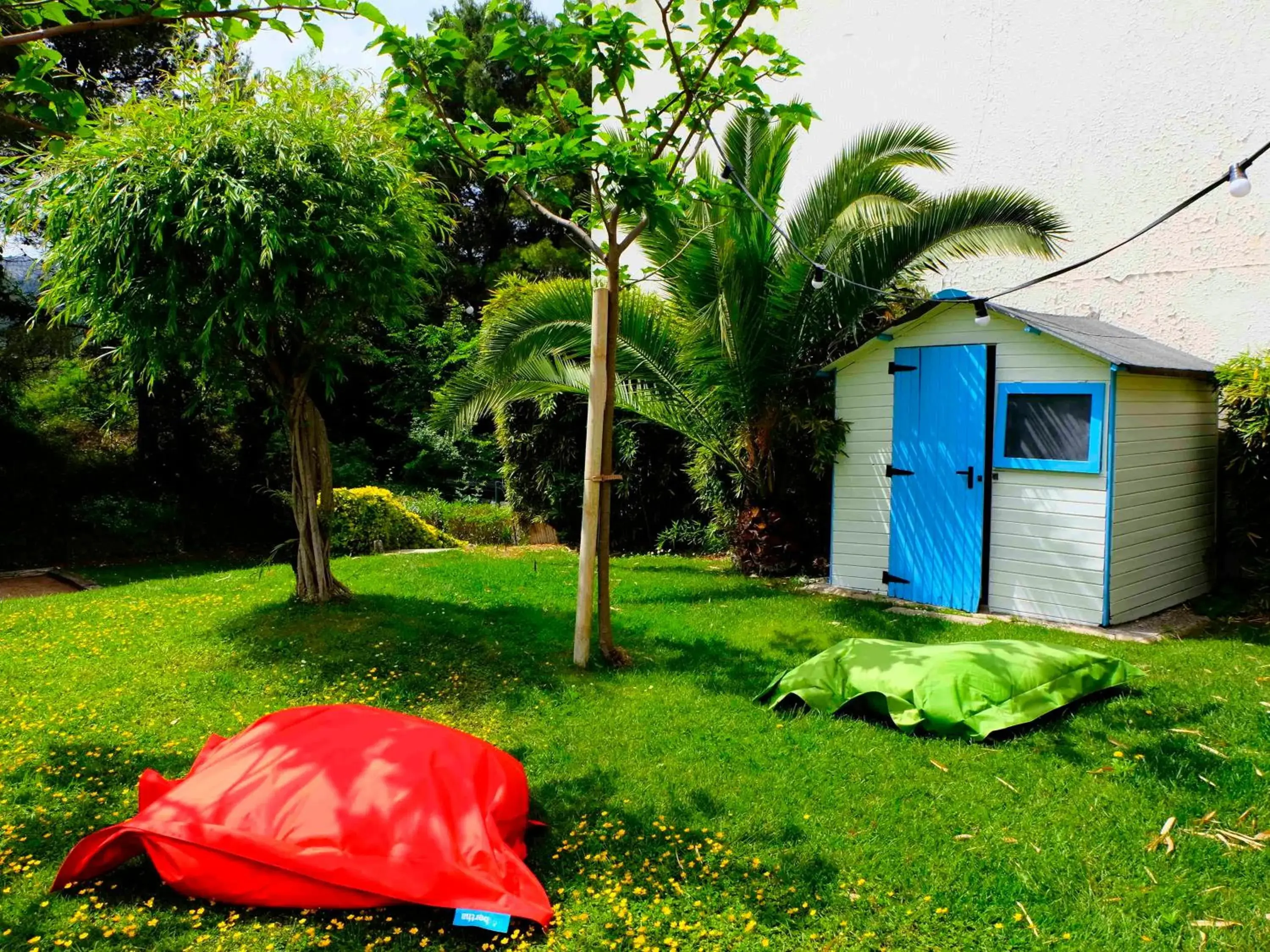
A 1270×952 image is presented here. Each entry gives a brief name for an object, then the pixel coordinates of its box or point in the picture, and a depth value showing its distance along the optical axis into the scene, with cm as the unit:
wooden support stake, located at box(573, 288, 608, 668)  572
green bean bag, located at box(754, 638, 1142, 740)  465
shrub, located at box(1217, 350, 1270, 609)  702
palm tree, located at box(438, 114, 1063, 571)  812
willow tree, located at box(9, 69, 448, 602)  599
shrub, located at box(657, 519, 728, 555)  1184
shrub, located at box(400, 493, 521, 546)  1391
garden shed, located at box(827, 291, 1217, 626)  679
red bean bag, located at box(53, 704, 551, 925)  311
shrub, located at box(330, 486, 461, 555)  1187
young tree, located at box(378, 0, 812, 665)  497
